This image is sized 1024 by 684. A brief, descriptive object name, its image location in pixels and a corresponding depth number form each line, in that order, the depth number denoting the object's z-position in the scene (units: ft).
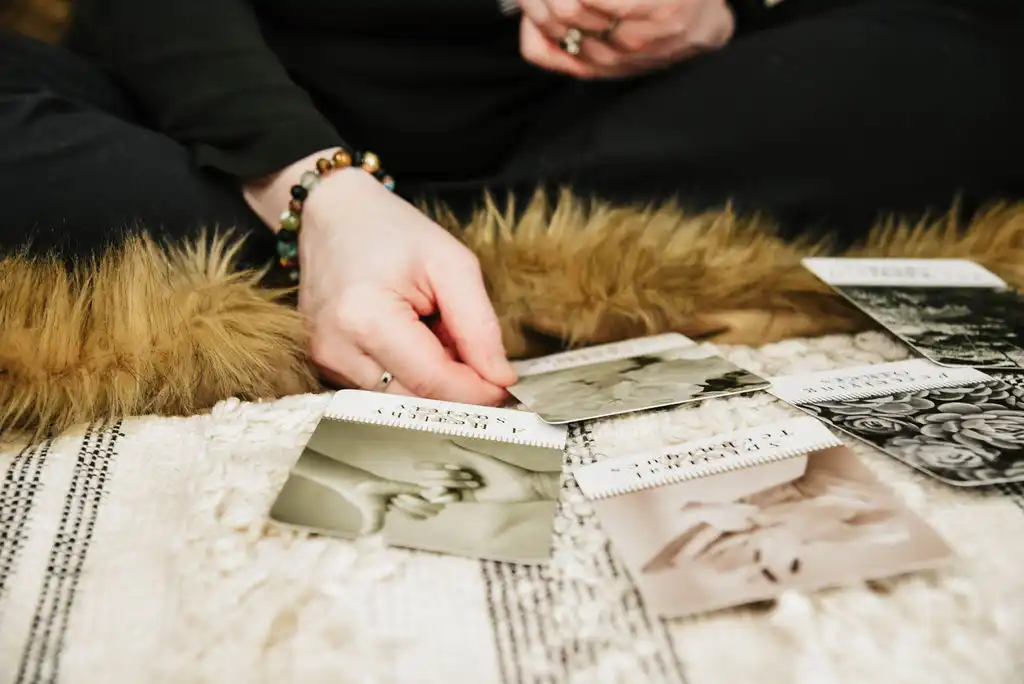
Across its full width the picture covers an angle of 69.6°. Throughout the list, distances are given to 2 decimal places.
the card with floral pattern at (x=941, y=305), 1.70
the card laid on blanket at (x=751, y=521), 1.07
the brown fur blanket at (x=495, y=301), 1.48
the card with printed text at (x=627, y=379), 1.53
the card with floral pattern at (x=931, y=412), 1.30
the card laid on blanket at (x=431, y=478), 1.19
